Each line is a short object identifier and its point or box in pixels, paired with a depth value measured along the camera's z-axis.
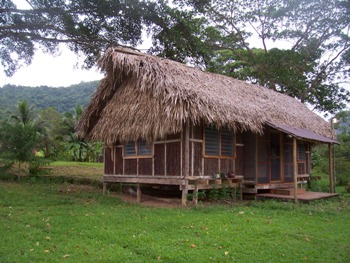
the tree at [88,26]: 13.06
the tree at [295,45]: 21.80
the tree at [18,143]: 16.19
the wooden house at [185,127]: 10.29
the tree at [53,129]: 30.56
